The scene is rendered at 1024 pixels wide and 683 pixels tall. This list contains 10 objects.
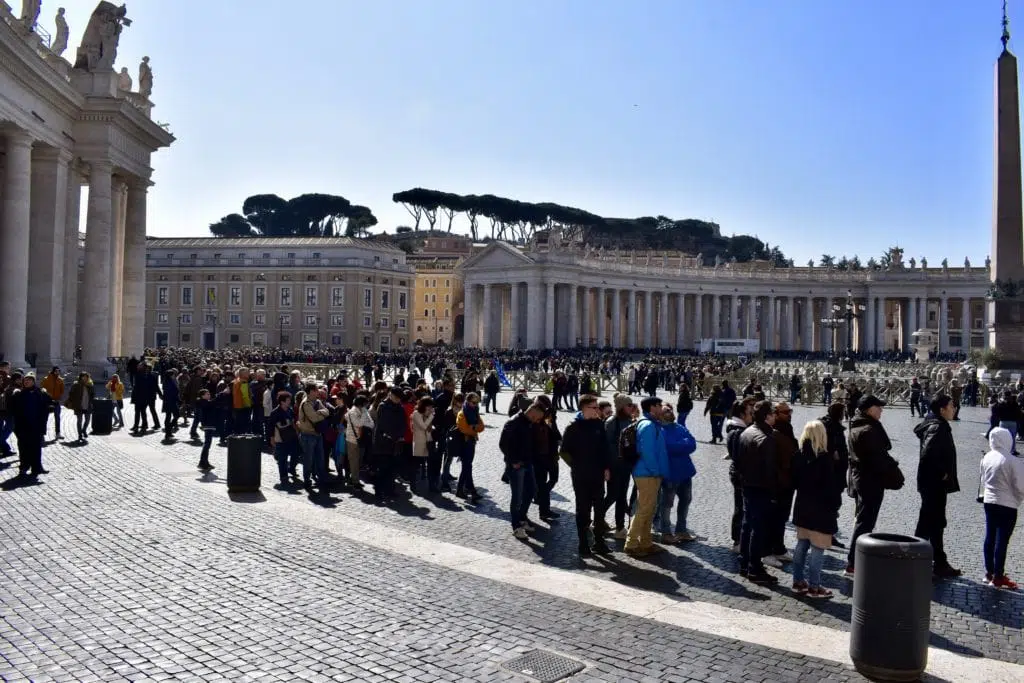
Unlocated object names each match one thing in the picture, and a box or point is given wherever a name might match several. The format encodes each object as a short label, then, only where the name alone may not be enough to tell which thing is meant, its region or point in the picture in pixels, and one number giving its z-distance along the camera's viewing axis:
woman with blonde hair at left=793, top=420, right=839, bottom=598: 7.11
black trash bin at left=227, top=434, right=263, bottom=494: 11.62
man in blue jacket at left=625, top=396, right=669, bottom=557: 8.51
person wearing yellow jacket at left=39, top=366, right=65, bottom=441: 16.55
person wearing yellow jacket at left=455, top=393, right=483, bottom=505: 11.74
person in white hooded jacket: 7.53
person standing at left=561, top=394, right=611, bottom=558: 8.59
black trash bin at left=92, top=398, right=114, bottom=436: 17.67
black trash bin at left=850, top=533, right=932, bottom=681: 5.45
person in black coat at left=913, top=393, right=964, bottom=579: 7.82
